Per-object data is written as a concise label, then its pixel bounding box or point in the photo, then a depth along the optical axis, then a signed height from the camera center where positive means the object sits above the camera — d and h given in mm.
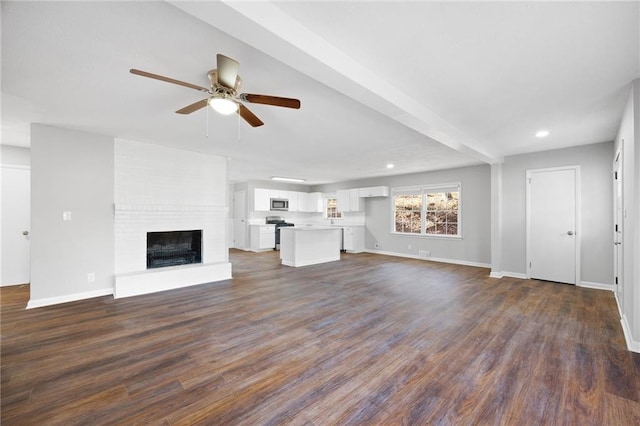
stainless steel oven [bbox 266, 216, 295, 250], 9328 -319
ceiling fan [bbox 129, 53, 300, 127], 1937 +1008
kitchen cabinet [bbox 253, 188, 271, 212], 8961 +469
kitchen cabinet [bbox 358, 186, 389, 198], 8141 +693
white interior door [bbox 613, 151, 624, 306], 3311 -169
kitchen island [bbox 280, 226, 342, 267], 6484 -836
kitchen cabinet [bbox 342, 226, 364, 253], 8734 -851
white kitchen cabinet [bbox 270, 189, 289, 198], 9406 +738
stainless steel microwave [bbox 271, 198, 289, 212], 9336 +334
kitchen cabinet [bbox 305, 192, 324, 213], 10188 +437
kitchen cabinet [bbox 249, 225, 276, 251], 8844 -804
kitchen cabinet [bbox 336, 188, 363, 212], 8789 +452
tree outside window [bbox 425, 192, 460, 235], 6871 +4
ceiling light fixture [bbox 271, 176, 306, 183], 8357 +1143
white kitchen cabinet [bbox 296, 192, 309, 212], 10148 +440
